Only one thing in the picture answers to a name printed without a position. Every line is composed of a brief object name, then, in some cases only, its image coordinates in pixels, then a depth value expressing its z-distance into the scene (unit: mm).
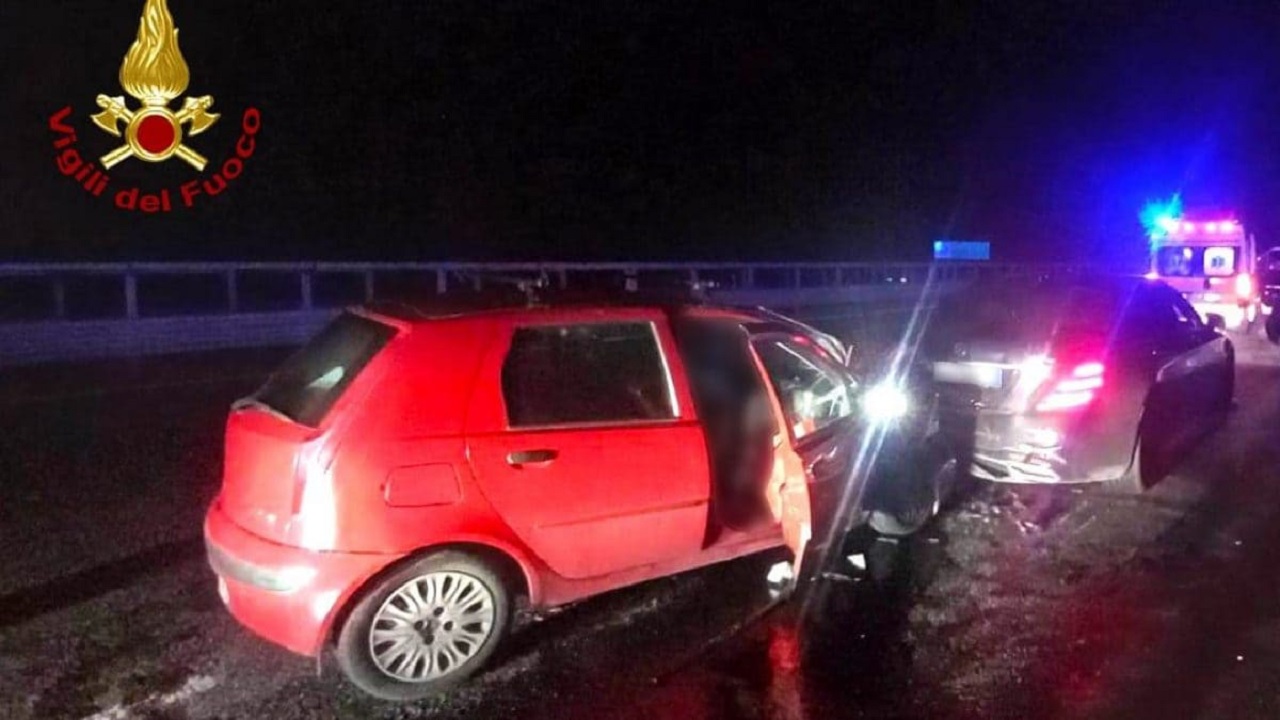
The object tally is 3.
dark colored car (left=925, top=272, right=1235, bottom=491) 6926
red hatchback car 4094
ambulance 17734
